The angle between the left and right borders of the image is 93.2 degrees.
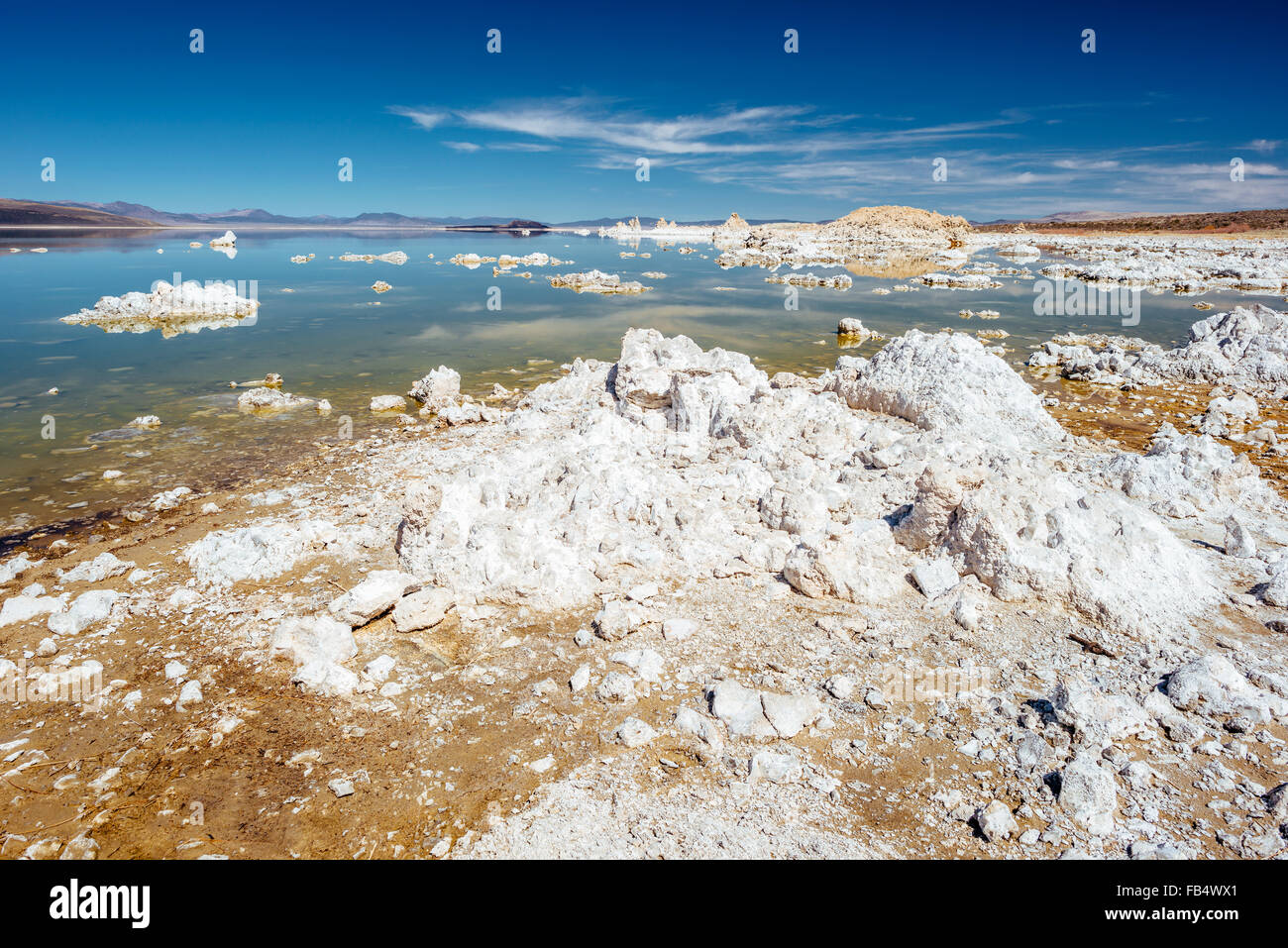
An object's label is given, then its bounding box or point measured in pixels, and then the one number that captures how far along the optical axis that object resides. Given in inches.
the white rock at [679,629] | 213.6
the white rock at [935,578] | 228.2
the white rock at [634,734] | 171.8
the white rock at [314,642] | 202.2
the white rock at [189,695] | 189.2
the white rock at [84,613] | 218.5
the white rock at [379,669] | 198.8
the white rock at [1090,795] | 142.6
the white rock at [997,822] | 141.3
